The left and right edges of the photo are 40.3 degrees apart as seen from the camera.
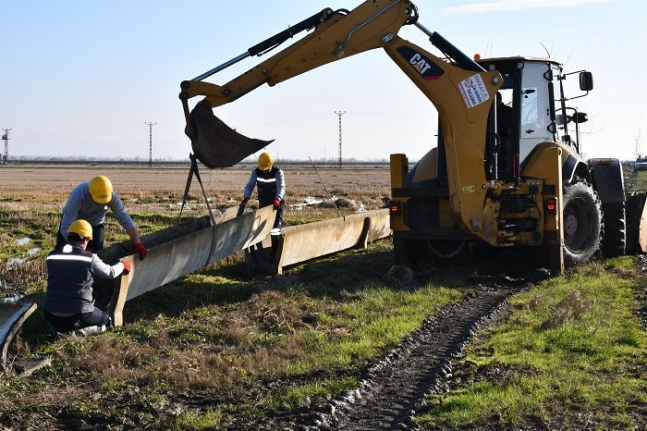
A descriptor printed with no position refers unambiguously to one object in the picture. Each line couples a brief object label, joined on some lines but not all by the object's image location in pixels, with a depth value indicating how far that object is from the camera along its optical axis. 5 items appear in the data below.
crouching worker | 8.58
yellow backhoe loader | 11.02
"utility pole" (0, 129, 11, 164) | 139.88
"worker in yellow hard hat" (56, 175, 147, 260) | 9.78
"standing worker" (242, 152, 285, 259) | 13.53
